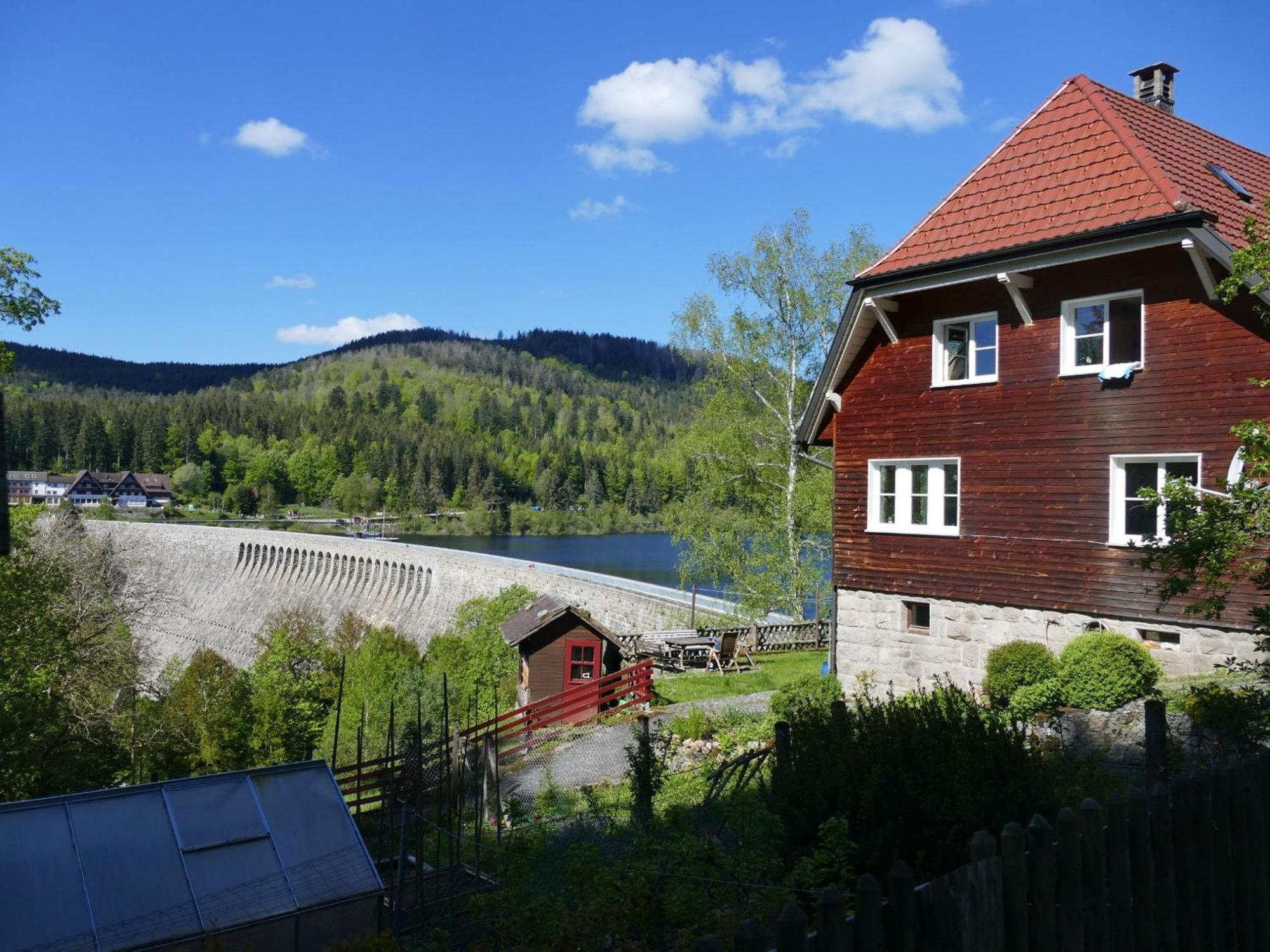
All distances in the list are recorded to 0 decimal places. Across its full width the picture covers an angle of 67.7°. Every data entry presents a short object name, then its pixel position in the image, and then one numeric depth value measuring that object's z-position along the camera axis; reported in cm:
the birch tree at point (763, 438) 2638
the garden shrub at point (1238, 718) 727
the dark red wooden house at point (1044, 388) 1202
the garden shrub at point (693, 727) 1449
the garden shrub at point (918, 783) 566
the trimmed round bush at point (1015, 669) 1282
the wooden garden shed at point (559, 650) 2197
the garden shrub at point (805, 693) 1337
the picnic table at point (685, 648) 2381
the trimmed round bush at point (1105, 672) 1162
